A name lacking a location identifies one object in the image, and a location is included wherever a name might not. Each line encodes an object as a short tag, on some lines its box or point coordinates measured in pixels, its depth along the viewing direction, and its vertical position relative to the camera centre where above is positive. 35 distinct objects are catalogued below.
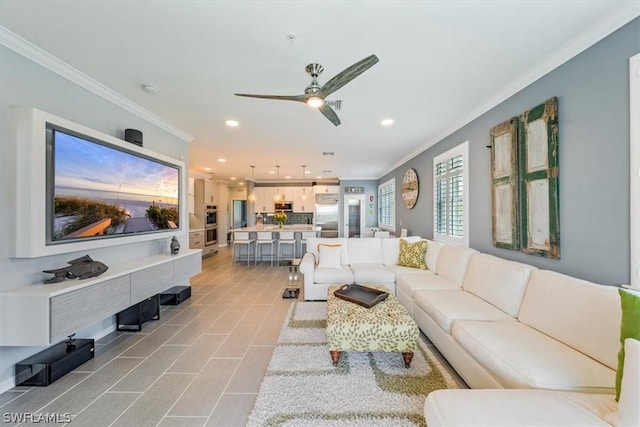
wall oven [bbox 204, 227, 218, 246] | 7.85 -0.65
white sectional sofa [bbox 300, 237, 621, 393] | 1.39 -0.84
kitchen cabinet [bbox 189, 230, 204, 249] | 6.85 -0.66
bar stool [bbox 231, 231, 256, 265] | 6.57 -0.57
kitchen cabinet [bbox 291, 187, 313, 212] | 9.67 +0.63
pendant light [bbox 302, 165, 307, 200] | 8.84 +0.94
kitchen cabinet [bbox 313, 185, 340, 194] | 9.41 +1.02
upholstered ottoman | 2.07 -1.00
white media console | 1.74 -0.70
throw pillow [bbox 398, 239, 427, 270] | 3.83 -0.63
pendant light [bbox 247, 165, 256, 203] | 7.36 +1.24
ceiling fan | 1.72 +1.02
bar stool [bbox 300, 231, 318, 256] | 6.99 -0.58
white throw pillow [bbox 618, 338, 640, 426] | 0.96 -0.70
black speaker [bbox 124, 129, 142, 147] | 2.91 +0.97
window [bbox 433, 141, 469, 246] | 3.54 +0.31
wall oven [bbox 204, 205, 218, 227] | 7.99 +0.01
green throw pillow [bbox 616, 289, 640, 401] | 1.12 -0.50
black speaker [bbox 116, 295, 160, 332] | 2.89 -1.20
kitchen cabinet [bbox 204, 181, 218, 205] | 8.07 +0.81
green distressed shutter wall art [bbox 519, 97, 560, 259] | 2.12 +0.31
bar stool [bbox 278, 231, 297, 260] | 6.67 -0.65
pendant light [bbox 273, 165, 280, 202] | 7.20 +1.23
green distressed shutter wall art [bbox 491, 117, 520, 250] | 2.55 +0.33
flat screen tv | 2.05 +0.28
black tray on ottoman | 2.45 -0.86
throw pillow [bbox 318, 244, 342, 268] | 4.04 -0.69
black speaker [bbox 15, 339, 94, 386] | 1.94 -1.21
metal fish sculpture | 2.04 -0.46
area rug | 1.60 -1.32
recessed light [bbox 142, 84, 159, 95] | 2.55 +1.36
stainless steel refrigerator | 9.35 +0.10
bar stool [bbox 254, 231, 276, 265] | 6.57 -0.56
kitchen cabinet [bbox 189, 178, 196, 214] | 7.79 +0.62
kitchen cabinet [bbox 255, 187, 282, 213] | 9.76 +0.68
